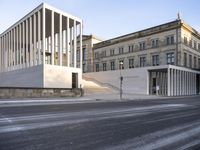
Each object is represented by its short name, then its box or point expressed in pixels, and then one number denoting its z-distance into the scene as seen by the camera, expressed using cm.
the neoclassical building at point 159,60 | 2948
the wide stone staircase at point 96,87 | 2770
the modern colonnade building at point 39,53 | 2402
